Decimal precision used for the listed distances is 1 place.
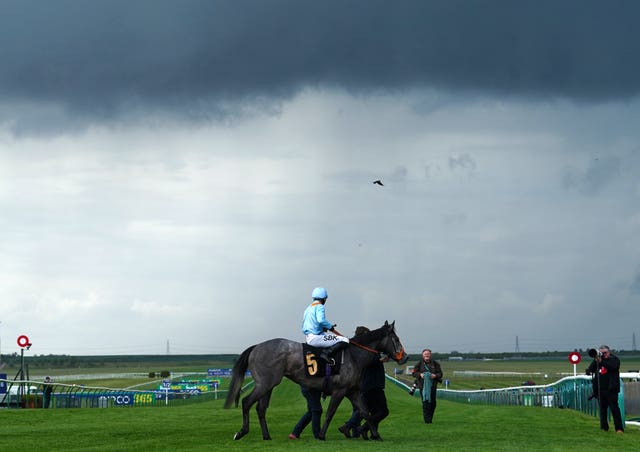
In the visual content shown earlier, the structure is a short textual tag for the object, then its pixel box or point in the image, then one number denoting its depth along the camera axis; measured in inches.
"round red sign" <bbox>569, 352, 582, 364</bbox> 1853.5
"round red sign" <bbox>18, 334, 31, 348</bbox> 2063.2
